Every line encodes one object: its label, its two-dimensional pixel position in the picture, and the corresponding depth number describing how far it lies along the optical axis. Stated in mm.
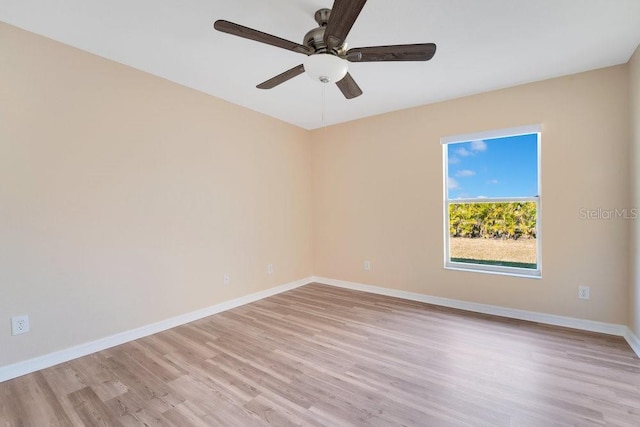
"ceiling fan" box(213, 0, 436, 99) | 1594
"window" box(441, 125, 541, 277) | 3084
